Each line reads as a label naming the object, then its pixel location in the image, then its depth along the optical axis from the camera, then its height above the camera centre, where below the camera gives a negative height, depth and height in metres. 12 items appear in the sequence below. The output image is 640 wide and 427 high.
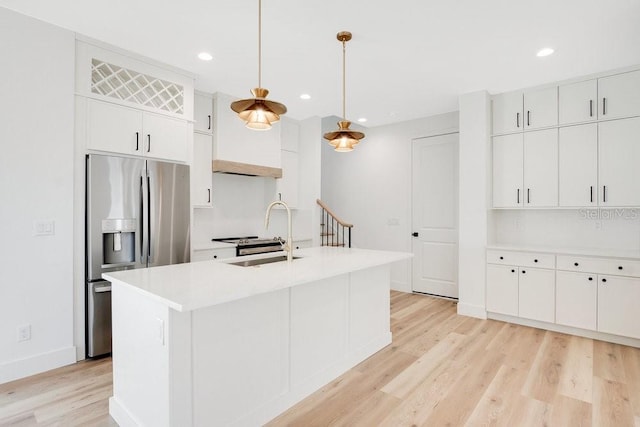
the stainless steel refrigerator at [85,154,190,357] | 2.82 -0.08
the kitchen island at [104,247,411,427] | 1.62 -0.73
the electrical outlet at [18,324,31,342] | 2.50 -0.91
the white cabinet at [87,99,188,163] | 2.89 +0.79
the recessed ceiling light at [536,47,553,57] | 2.95 +1.50
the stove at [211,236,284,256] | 4.07 -0.39
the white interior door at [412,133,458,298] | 4.84 +0.00
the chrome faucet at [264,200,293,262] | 2.58 -0.26
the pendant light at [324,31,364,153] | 2.67 +0.65
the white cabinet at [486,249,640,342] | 3.15 -0.79
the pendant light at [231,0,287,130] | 1.94 +0.65
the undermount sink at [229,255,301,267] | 2.52 -0.37
